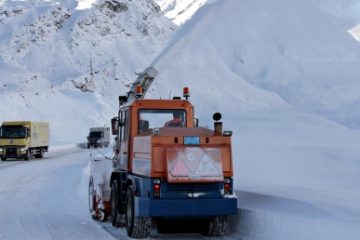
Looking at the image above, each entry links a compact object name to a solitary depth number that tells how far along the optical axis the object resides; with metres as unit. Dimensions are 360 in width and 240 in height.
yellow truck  38.59
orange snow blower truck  11.17
